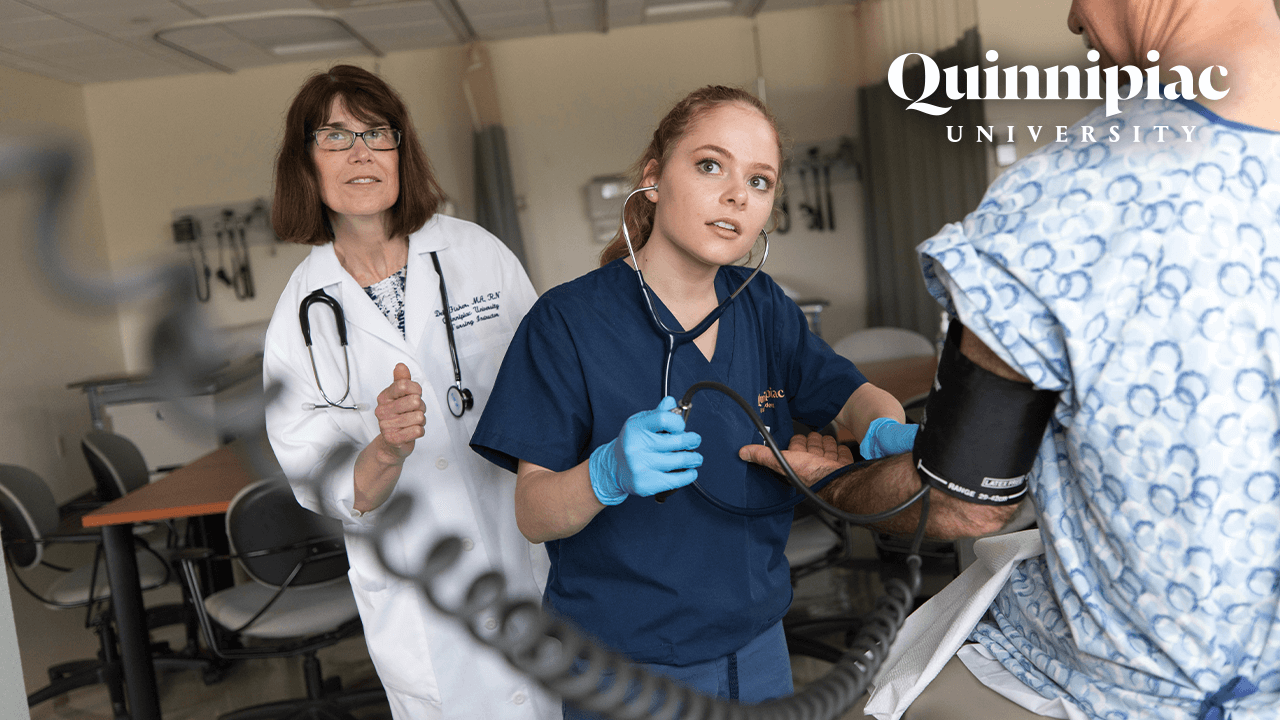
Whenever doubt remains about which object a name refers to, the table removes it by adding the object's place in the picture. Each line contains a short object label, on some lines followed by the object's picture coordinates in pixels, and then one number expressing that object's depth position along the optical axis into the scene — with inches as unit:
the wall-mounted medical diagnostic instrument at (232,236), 218.1
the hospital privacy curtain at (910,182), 165.0
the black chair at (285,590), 77.6
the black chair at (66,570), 90.3
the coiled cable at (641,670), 28.1
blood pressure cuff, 28.6
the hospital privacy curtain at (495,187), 209.6
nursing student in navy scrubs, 40.8
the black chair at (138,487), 102.9
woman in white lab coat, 54.2
